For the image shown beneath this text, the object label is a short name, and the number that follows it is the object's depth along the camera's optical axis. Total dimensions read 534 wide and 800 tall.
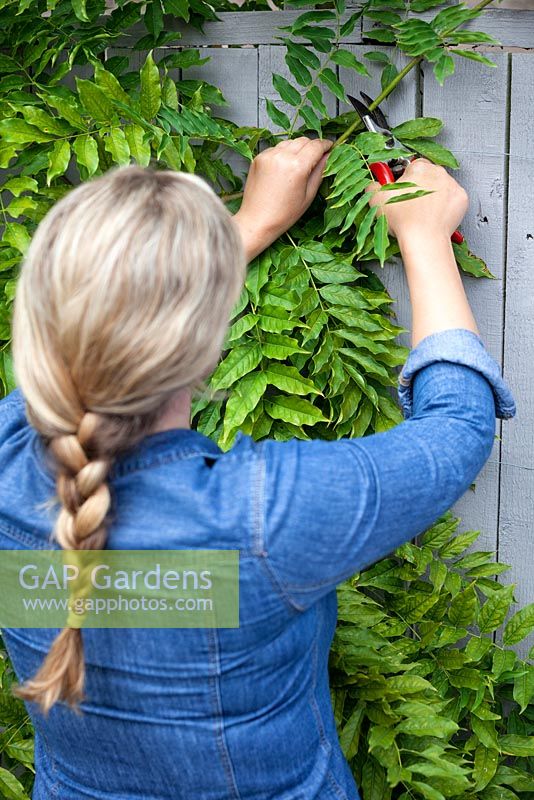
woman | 1.57
